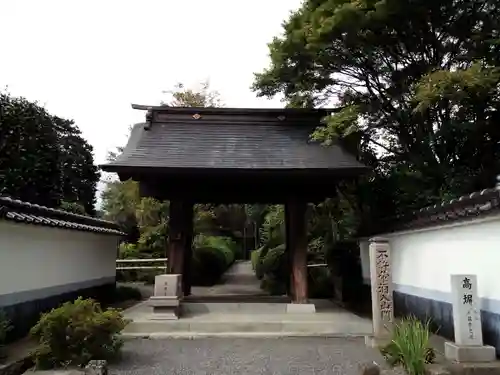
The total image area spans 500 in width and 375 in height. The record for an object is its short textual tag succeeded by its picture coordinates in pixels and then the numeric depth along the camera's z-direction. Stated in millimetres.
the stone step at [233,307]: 11016
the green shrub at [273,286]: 16000
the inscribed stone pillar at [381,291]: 7996
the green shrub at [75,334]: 6043
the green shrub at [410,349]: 5332
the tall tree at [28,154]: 14688
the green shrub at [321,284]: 15242
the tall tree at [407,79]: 9758
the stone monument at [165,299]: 10008
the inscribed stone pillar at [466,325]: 5965
